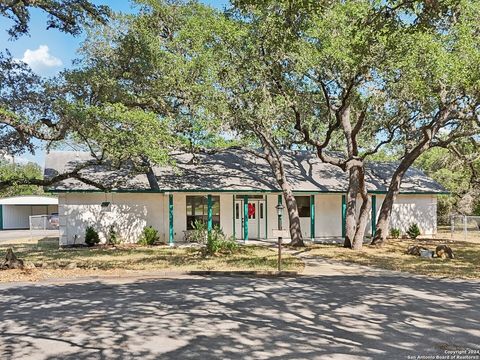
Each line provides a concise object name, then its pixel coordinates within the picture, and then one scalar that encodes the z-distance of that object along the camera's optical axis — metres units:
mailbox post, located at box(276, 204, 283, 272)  12.24
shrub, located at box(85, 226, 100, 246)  19.77
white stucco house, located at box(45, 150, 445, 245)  20.27
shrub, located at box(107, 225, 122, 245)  20.19
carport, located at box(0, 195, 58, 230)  36.78
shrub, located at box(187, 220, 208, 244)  18.98
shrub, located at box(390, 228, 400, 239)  23.78
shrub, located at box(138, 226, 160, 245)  20.31
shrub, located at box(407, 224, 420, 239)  23.52
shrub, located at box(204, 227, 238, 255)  15.81
